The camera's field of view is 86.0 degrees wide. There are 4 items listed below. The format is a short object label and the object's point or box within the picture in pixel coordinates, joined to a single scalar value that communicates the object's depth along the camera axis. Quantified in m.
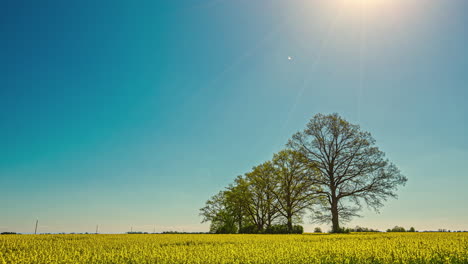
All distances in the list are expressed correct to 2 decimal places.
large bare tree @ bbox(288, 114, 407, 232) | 25.62
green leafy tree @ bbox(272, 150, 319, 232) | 33.28
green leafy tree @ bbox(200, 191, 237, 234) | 42.48
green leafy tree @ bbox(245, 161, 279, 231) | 38.44
